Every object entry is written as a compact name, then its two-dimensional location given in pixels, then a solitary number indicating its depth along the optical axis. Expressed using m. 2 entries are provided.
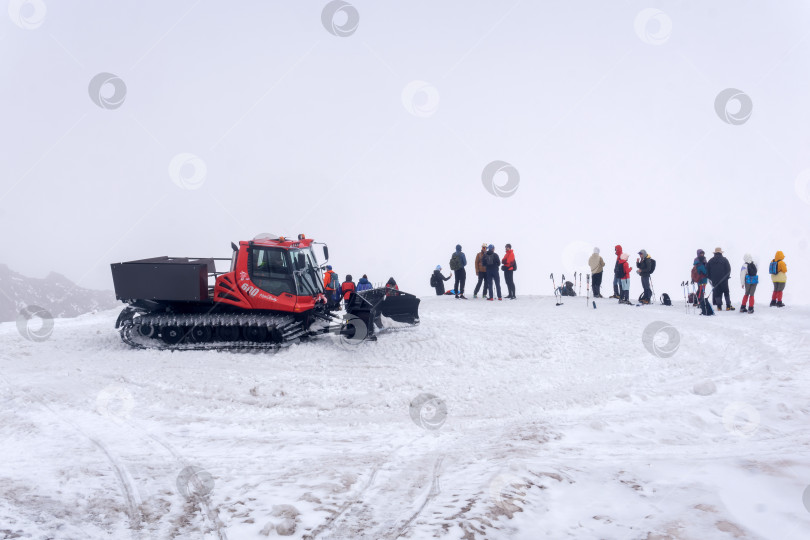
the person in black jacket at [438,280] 18.78
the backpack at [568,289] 18.12
